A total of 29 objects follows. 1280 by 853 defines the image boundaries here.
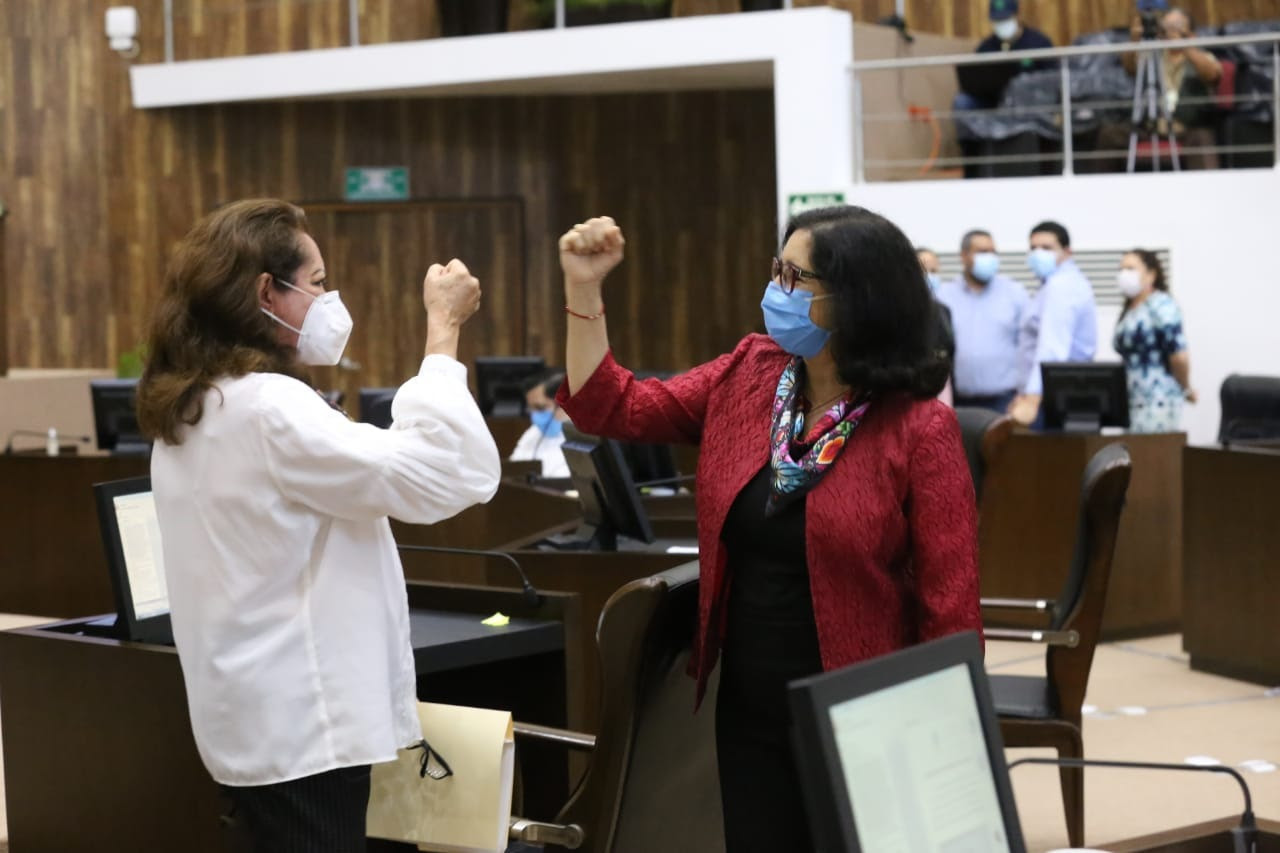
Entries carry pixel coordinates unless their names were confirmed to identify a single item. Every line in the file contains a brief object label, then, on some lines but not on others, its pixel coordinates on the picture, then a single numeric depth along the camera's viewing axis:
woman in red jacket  2.05
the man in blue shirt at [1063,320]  7.64
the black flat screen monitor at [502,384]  8.69
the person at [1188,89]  9.10
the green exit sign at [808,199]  9.37
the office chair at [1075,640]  3.62
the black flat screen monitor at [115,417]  7.52
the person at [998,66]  9.56
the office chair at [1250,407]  6.92
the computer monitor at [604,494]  4.17
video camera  9.17
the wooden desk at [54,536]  7.03
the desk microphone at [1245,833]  1.88
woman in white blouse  2.06
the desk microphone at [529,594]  3.11
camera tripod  9.15
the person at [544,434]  6.80
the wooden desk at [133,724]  2.95
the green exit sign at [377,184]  12.38
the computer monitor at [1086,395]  6.57
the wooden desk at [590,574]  4.11
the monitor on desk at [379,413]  6.14
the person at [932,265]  7.92
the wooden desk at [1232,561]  5.73
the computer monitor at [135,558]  3.03
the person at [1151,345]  7.30
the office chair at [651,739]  2.26
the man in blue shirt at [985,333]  7.98
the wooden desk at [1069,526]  6.51
